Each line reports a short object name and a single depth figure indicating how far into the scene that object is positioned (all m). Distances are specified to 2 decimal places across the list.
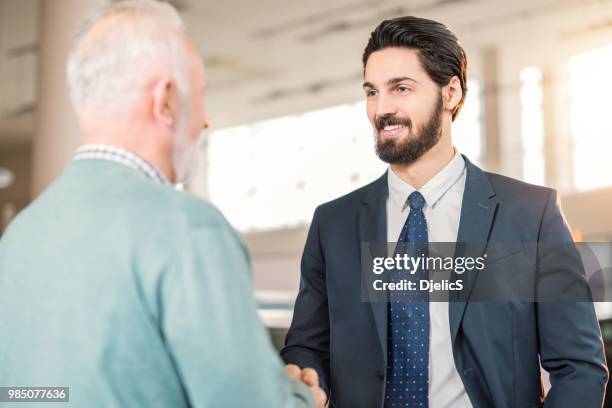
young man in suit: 1.67
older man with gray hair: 1.08
